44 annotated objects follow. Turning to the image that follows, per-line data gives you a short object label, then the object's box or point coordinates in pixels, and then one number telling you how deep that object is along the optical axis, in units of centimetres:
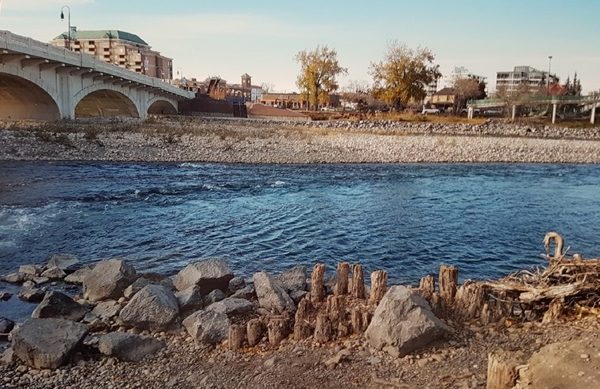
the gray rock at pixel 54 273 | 1221
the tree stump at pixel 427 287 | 918
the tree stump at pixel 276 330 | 843
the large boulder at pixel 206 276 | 1091
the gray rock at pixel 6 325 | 912
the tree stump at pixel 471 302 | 891
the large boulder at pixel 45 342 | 765
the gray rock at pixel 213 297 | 1032
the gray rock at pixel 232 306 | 956
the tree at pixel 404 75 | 7475
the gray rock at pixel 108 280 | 1074
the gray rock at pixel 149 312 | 912
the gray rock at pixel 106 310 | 980
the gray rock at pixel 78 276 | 1200
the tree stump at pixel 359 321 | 857
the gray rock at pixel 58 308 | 956
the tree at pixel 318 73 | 8025
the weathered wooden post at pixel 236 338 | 835
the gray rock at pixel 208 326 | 866
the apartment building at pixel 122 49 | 14101
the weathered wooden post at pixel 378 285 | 962
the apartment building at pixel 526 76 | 14903
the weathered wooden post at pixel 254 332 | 844
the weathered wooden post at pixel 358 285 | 1023
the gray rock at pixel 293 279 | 1103
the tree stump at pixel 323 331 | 834
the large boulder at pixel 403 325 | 776
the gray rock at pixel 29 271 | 1215
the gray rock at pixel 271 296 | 993
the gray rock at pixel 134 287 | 1061
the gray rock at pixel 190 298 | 984
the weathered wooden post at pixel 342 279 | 1052
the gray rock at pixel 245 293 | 1062
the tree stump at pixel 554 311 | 863
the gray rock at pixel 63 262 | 1280
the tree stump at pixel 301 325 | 849
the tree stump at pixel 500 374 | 606
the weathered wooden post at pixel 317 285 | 1026
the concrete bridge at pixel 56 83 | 3372
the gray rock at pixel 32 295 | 1082
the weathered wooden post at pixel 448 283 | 921
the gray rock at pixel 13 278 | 1190
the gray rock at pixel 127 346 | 803
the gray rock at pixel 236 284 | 1131
